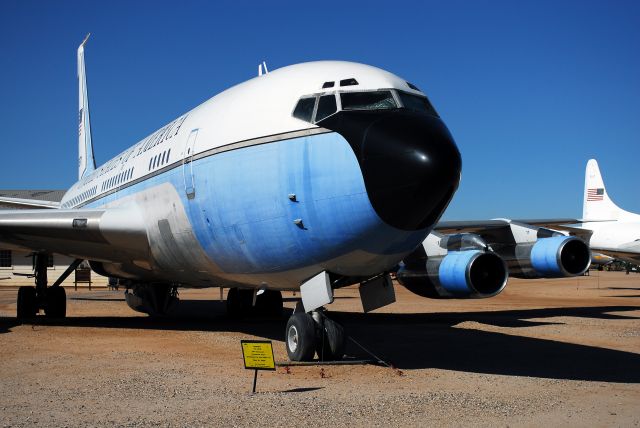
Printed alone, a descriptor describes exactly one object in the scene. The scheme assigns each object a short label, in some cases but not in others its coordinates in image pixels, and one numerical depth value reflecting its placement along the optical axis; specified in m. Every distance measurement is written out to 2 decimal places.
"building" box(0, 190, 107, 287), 47.91
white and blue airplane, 8.19
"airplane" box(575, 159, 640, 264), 36.80
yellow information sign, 7.95
